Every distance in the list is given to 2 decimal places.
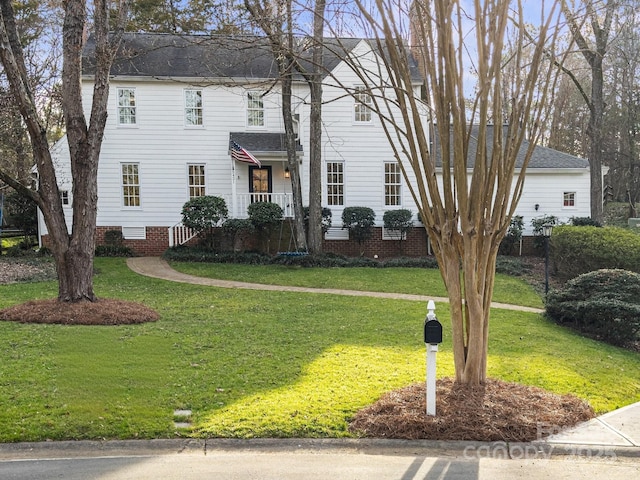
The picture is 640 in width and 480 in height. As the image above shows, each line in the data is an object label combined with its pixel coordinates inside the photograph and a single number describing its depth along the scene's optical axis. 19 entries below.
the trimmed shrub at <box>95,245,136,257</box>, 19.66
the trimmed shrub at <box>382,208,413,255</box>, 20.34
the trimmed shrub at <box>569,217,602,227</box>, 20.09
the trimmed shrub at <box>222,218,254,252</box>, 18.58
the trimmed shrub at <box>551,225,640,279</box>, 13.53
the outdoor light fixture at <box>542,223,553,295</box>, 13.92
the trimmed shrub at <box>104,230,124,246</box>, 20.34
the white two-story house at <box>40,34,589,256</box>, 20.59
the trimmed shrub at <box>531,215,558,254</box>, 20.50
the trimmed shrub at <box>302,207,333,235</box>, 20.16
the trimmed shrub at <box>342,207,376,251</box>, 20.28
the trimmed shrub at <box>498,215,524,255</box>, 20.45
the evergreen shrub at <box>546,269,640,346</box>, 9.44
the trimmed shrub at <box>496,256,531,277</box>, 17.05
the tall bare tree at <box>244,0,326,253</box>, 17.28
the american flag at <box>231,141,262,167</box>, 18.11
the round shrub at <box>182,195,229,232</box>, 18.20
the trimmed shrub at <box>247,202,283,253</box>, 18.64
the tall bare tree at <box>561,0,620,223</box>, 20.56
